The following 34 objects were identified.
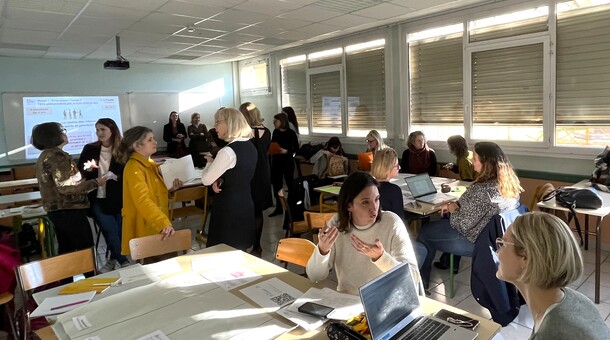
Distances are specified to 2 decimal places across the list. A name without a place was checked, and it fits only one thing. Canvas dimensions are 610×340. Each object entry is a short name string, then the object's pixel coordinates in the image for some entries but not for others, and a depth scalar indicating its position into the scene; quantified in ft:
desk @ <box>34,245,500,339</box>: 4.84
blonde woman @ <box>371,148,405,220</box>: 10.37
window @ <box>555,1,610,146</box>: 14.26
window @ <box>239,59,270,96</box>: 30.58
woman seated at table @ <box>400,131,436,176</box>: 17.61
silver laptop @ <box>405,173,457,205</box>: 12.30
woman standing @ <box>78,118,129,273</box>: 11.45
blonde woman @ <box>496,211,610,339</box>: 3.75
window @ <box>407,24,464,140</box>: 18.62
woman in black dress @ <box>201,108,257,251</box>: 9.25
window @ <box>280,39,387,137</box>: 22.35
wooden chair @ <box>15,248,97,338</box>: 6.91
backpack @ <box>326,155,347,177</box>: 17.88
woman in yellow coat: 8.79
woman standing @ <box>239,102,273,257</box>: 12.59
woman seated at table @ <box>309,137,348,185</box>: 17.90
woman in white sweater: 6.34
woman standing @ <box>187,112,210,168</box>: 28.58
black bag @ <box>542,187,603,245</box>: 10.84
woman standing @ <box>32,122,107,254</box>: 9.93
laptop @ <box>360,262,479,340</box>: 4.22
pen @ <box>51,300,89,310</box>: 5.74
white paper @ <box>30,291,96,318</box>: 5.63
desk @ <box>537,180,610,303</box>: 10.51
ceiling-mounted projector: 20.79
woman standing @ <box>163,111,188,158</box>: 29.19
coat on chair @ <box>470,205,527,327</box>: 8.63
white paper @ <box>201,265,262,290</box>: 6.34
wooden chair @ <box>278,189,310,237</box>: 13.35
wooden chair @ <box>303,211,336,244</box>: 9.89
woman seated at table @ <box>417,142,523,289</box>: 9.52
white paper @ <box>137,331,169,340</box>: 4.76
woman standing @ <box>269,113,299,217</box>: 21.56
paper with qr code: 5.62
